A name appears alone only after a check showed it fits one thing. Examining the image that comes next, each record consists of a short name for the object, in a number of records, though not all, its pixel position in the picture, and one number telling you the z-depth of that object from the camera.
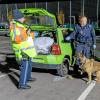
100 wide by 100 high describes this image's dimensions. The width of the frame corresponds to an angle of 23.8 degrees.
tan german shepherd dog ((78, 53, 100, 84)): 6.38
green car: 7.01
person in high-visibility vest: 5.69
